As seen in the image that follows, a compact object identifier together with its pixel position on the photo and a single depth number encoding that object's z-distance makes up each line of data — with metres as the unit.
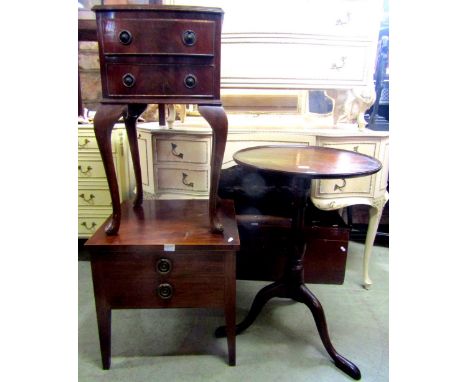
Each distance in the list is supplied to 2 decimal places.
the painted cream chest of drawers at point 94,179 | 1.91
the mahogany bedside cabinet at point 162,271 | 1.18
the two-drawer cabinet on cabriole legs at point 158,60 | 1.04
